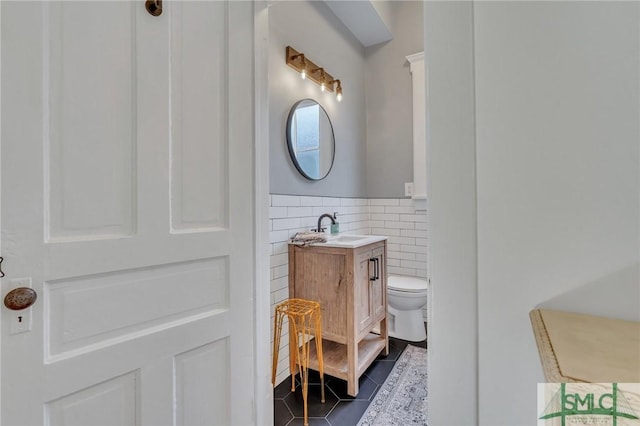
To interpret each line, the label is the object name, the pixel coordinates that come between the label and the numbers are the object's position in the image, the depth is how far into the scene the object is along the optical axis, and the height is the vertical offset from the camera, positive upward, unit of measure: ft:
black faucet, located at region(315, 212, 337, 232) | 7.35 -0.15
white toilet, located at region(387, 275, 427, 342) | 7.74 -2.61
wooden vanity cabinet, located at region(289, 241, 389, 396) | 5.91 -1.72
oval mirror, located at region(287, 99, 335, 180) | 6.86 +1.90
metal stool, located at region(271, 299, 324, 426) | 5.30 -2.23
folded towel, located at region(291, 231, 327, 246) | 6.30 -0.54
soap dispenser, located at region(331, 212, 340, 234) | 7.65 -0.38
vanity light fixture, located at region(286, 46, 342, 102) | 6.70 +3.60
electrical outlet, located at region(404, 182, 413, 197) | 9.54 +0.78
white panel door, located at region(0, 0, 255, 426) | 2.41 +0.04
